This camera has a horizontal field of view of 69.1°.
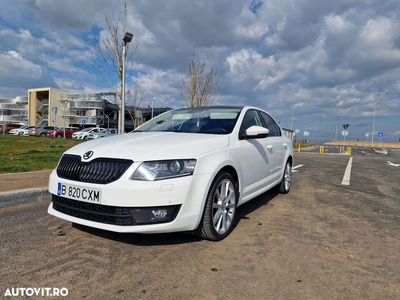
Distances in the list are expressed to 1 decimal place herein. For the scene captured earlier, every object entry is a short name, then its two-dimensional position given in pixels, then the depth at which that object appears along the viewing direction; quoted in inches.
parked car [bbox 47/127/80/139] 1437.1
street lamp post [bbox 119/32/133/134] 374.0
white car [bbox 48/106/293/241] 106.0
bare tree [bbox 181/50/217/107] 668.1
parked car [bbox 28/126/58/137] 1454.2
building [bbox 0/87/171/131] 2583.7
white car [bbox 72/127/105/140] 1345.5
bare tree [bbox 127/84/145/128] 780.0
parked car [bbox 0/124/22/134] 1630.9
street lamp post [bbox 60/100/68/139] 2607.0
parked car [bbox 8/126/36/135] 1475.4
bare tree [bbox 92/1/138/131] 454.3
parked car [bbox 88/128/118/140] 1324.6
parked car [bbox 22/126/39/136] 1458.9
